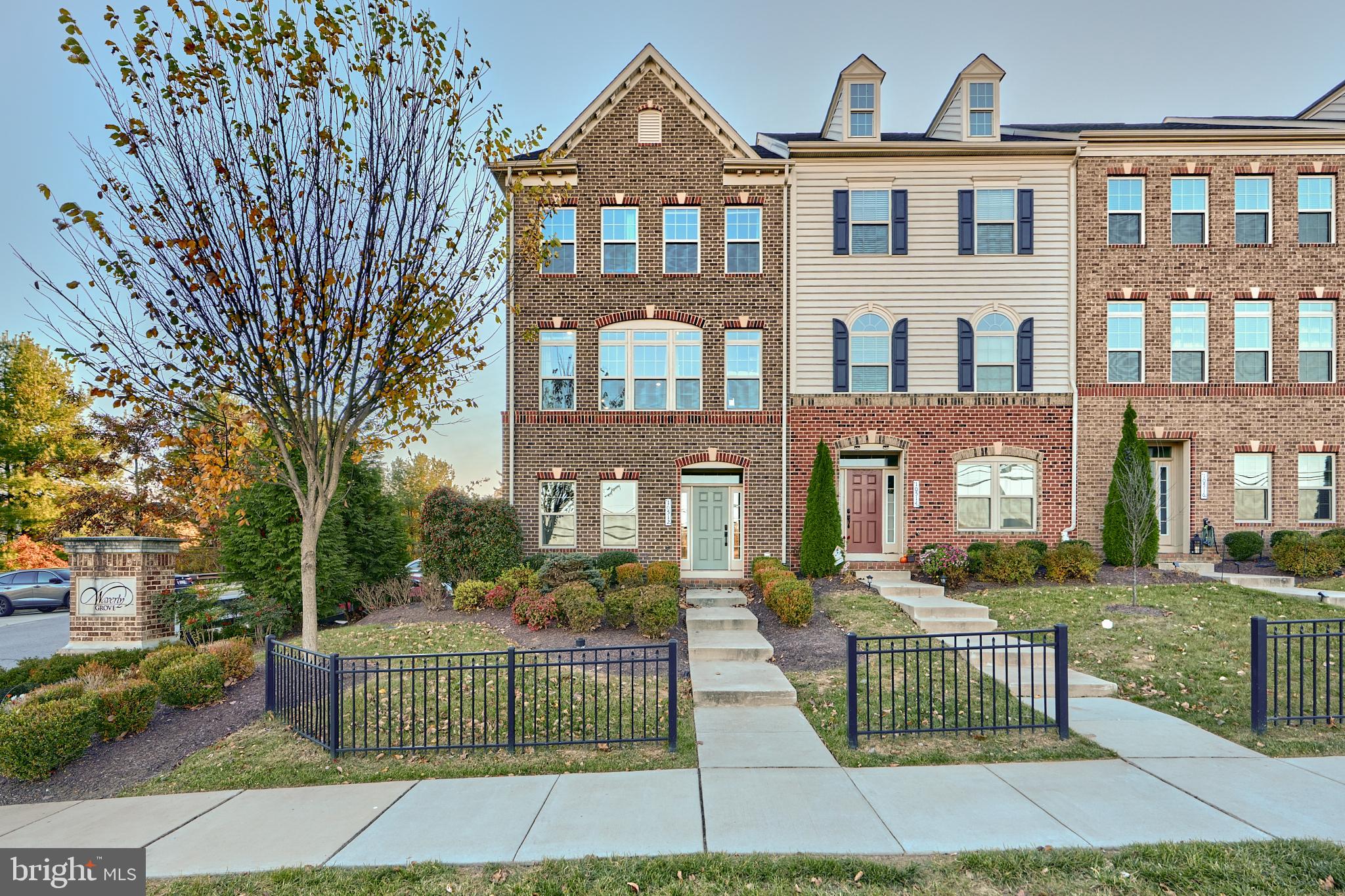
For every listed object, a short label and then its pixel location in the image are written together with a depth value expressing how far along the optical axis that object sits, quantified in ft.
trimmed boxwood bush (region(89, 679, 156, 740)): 23.06
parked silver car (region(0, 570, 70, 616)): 70.38
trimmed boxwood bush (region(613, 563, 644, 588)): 47.15
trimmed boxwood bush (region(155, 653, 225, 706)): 25.48
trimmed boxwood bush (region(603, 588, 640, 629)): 36.73
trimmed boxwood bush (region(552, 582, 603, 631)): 36.17
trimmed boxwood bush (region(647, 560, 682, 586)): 47.29
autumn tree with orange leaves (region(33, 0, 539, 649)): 24.03
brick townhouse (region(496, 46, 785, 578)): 52.19
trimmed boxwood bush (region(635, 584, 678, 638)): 34.88
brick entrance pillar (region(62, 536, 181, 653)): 35.65
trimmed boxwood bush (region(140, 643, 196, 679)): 26.96
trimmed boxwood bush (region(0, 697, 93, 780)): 20.51
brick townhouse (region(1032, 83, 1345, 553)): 51.19
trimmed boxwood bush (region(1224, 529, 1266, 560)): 49.24
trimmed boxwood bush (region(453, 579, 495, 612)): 41.75
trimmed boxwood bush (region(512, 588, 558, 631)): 37.04
